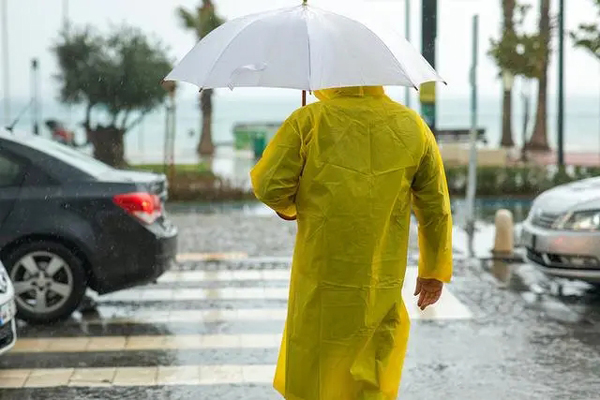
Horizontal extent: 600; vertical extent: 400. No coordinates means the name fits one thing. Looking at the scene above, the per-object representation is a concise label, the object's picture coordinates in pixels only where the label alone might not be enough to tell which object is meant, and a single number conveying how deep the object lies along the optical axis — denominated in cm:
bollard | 1129
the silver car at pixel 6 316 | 628
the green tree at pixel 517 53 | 2259
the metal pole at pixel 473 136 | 1331
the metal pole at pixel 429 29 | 1197
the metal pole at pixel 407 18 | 2910
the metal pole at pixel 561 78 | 1789
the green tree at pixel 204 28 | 3067
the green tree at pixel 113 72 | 2433
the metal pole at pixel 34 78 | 2385
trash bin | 2844
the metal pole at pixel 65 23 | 2522
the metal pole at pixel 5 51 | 3622
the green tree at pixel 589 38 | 1684
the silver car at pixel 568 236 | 866
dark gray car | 801
